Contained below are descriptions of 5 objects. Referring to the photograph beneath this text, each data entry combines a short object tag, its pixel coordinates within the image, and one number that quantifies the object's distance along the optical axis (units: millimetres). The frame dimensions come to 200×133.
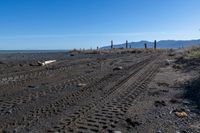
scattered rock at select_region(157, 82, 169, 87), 6569
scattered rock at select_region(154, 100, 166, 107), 4605
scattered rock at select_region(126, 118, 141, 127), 3596
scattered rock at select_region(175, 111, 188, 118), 3944
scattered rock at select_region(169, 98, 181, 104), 4830
